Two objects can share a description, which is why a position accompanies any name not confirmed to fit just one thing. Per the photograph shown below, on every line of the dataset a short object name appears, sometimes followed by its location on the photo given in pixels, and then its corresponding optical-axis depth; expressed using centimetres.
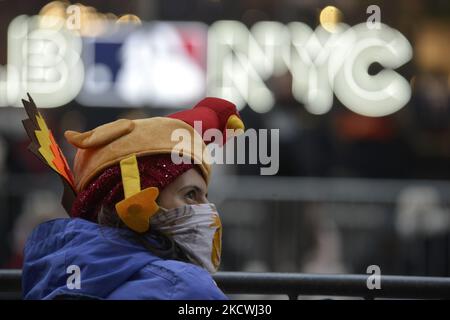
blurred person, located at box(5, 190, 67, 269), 1637
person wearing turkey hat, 451
